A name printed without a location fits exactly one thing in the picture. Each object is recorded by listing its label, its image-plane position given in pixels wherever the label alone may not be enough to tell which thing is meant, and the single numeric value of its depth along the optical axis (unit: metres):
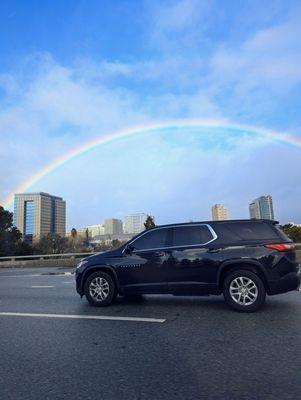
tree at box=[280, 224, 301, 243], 43.46
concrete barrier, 26.84
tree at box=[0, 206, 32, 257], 50.28
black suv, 7.46
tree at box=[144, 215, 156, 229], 66.74
